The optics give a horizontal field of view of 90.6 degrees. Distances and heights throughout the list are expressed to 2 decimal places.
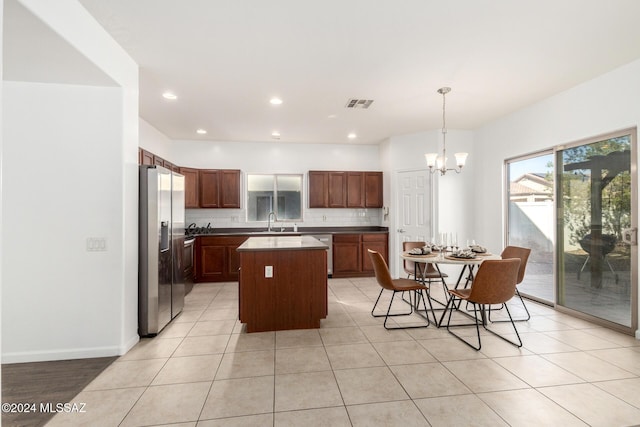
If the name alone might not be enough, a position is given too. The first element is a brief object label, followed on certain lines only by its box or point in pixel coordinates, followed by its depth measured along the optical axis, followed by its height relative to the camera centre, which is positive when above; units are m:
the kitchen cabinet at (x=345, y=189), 6.45 +0.50
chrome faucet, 6.51 -0.14
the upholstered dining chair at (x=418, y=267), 4.12 -0.75
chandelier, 3.74 +0.68
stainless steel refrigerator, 3.14 -0.39
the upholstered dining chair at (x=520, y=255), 3.66 -0.50
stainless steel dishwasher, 6.08 -0.55
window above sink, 6.60 +0.35
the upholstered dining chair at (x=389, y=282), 3.49 -0.79
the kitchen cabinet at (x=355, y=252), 6.12 -0.74
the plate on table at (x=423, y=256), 3.65 -0.49
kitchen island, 3.36 -0.78
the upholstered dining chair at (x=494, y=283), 2.93 -0.65
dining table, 3.34 -0.49
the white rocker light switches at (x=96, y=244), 2.80 -0.28
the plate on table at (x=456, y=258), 3.39 -0.48
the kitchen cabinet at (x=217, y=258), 5.74 -0.82
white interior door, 5.78 +0.13
